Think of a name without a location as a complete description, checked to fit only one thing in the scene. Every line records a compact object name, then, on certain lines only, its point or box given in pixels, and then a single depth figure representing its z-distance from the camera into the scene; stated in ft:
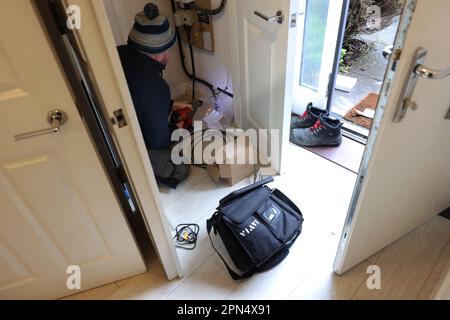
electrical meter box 7.33
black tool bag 4.81
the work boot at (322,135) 7.06
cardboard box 6.15
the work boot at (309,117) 7.45
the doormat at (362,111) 7.75
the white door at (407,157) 2.52
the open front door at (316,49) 6.63
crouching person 5.81
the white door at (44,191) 2.68
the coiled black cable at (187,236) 5.37
